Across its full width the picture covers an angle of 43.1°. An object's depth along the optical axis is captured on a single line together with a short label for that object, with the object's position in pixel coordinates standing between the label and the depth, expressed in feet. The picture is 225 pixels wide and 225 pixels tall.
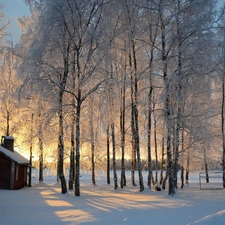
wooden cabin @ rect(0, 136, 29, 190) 63.72
